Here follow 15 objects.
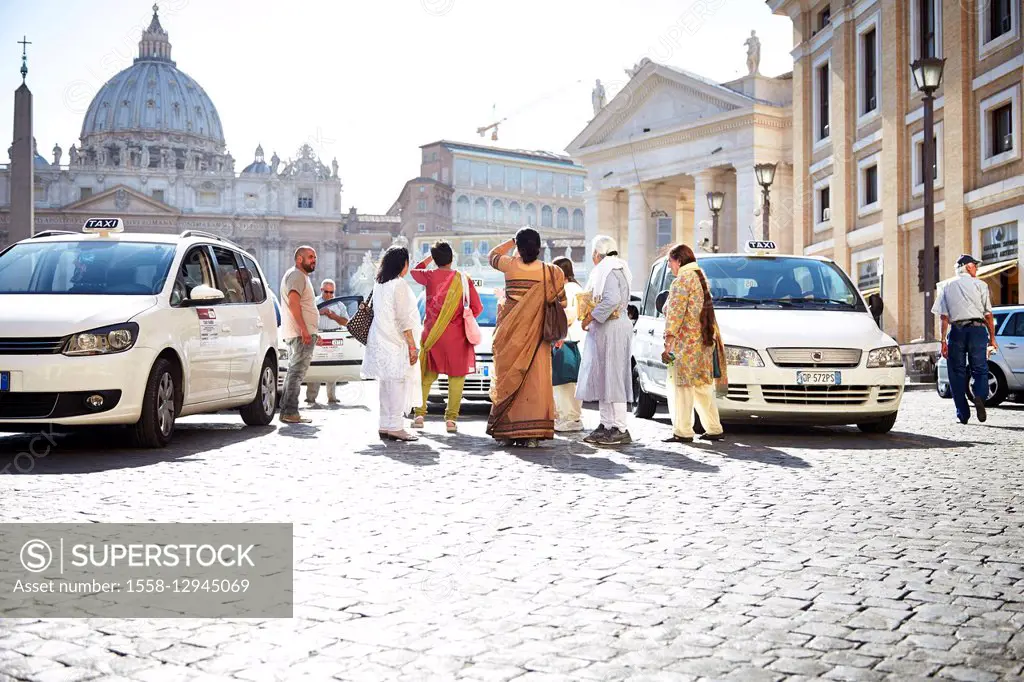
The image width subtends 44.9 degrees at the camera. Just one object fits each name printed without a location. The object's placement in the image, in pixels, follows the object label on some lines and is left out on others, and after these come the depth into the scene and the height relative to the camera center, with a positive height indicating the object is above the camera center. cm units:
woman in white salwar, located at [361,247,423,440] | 1081 +5
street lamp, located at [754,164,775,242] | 2809 +406
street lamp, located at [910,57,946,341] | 1947 +362
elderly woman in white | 1035 +0
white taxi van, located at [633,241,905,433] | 1112 -11
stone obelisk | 2112 +312
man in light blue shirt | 1295 +26
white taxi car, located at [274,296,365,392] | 1753 -7
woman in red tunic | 1159 +19
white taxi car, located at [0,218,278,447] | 905 +17
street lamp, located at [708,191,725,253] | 3319 +407
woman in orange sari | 1009 +0
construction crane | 17638 +3217
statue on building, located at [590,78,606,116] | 6337 +1311
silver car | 1658 -11
